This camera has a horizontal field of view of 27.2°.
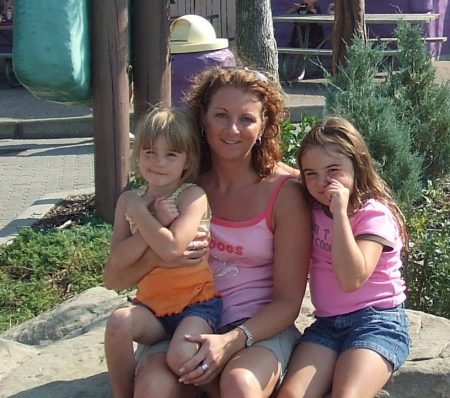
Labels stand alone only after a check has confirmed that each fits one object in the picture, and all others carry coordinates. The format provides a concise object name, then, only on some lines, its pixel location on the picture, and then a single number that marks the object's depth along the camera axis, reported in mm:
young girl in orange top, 2760
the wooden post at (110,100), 5723
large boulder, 2965
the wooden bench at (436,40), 12565
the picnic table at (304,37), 12555
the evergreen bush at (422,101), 6199
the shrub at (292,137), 5367
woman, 2846
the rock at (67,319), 4055
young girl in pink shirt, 2703
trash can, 9250
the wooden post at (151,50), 5855
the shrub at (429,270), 4141
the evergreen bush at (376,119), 5590
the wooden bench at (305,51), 12609
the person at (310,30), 13727
